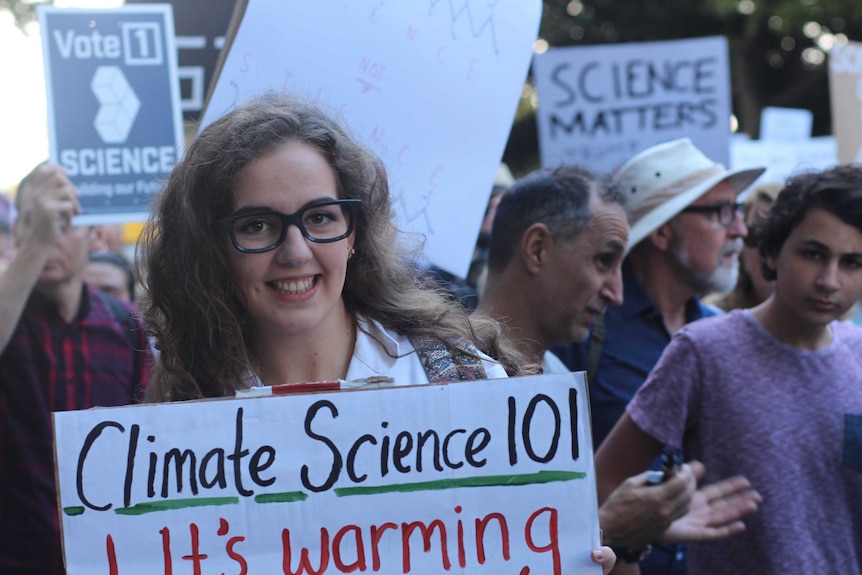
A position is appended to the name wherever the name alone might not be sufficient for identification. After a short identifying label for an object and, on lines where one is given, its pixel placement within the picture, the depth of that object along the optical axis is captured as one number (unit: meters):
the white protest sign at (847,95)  5.19
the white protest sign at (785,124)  7.99
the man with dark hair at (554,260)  3.00
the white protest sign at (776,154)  7.43
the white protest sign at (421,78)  2.73
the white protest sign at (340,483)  1.59
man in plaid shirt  3.18
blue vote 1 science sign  3.21
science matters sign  5.50
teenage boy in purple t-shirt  2.57
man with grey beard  3.41
